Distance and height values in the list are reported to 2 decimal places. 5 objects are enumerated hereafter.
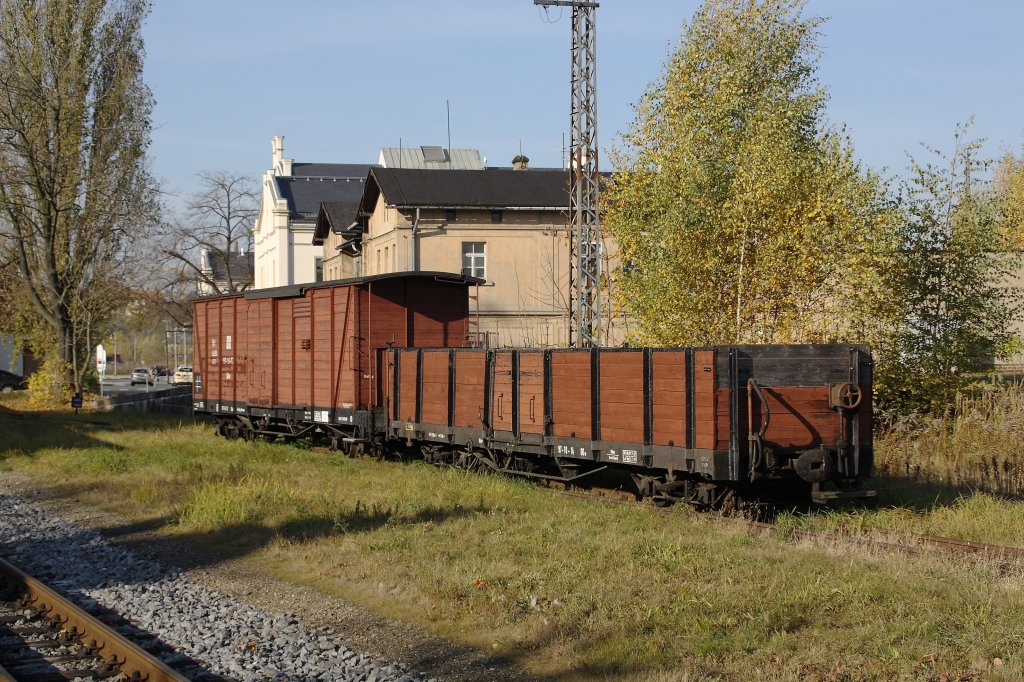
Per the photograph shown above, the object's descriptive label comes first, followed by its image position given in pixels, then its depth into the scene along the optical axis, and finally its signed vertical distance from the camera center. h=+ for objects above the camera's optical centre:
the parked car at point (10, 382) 56.19 -1.15
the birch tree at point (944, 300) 20.61 +1.12
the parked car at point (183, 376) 72.58 -1.10
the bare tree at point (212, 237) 64.31 +7.99
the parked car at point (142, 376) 76.61 -1.22
